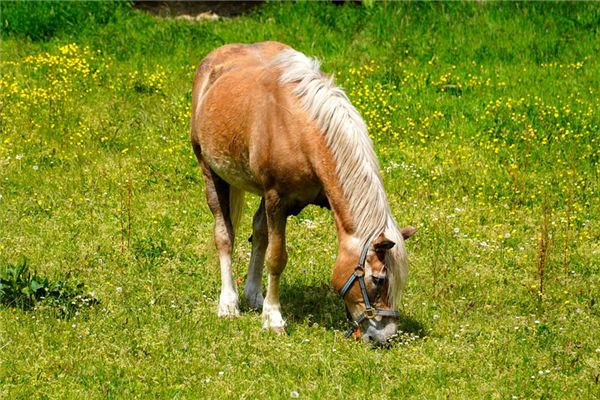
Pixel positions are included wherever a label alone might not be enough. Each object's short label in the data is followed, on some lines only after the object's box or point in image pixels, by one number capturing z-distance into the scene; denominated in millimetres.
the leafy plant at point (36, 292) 13672
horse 12250
